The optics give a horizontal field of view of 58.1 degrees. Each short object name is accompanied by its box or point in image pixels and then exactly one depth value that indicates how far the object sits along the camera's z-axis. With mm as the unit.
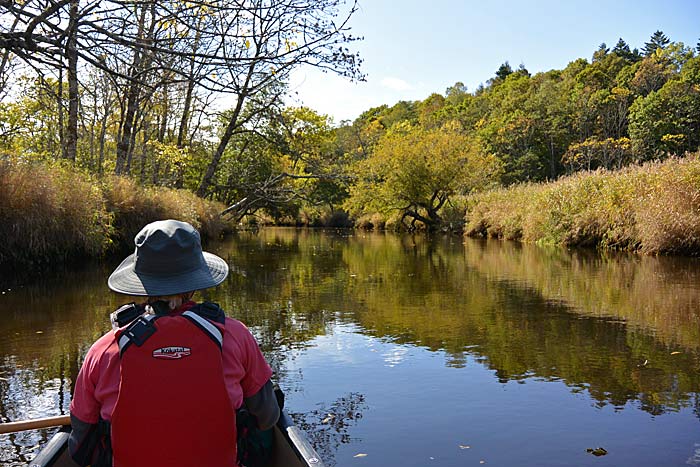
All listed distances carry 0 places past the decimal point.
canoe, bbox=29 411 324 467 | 2488
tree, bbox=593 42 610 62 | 69250
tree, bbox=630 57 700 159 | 46156
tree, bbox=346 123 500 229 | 35312
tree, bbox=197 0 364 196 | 7809
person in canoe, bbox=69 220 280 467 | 2070
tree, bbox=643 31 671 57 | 83006
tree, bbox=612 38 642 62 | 73344
